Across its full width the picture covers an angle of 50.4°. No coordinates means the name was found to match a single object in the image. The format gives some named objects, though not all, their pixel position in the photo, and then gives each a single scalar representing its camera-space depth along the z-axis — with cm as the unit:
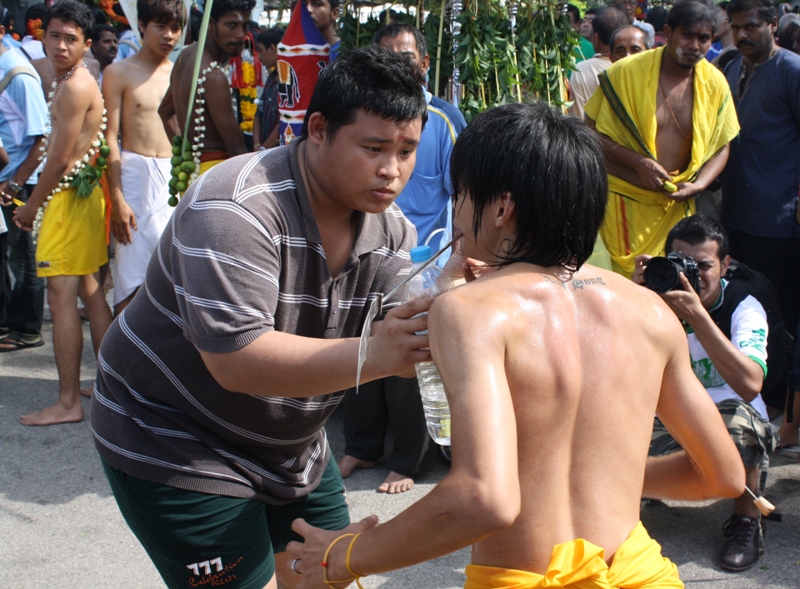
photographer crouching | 307
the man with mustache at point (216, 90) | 450
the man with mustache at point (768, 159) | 468
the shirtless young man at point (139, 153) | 478
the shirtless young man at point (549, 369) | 144
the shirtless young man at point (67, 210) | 439
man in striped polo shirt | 178
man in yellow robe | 454
